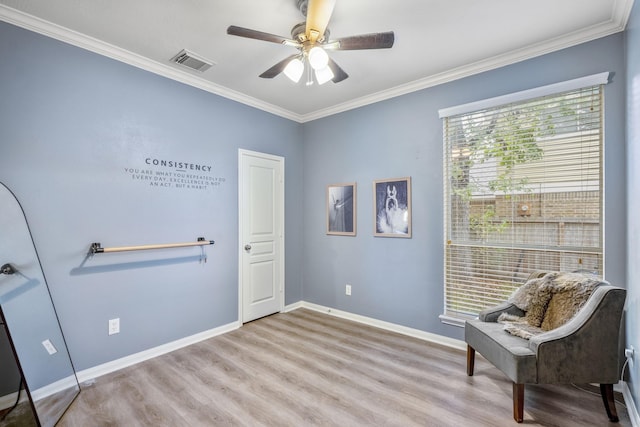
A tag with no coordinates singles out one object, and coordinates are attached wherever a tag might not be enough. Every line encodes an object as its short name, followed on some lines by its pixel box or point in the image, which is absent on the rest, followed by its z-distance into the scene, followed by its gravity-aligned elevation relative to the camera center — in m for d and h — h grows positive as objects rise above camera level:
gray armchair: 1.88 -0.89
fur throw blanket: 2.11 -0.67
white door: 3.70 -0.28
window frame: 2.34 +0.98
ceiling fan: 1.79 +1.11
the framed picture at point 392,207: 3.39 +0.05
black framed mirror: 1.93 -0.77
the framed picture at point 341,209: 3.89 +0.04
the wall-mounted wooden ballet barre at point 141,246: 2.49 -0.31
